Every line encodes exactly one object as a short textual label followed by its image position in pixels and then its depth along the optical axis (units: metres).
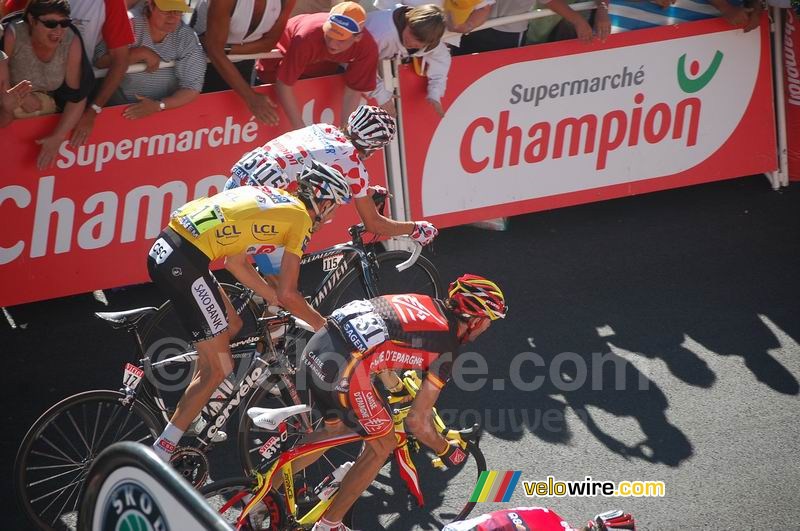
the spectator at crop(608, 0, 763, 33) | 16.50
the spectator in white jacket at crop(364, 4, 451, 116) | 13.19
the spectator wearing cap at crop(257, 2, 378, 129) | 12.74
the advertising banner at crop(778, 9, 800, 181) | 17.14
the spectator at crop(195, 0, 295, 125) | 13.11
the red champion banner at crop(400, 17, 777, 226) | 15.19
